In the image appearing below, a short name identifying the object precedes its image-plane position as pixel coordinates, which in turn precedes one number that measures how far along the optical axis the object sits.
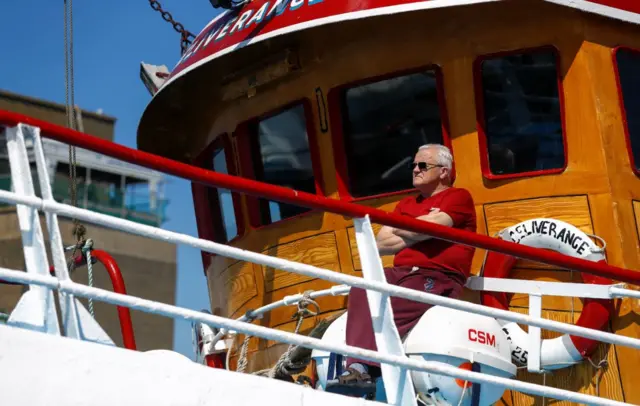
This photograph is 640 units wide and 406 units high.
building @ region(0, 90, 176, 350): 37.72
